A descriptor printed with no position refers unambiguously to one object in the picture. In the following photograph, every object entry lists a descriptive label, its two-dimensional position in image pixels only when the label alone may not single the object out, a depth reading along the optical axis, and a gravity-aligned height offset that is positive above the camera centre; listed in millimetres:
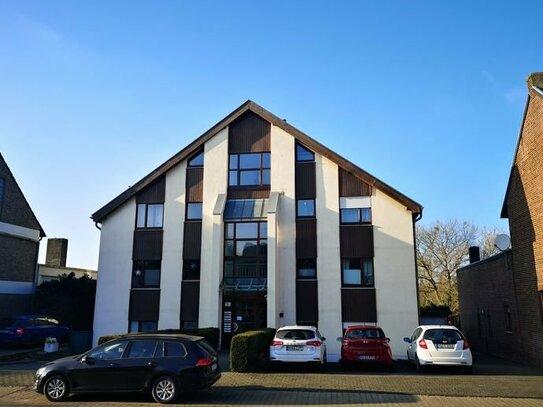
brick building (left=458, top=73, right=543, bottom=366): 17312 +2126
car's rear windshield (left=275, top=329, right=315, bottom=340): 15531 -493
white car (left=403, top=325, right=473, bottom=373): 14953 -870
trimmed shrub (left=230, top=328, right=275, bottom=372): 14703 -1010
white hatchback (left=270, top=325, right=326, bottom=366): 15188 -888
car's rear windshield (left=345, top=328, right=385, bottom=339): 16406 -505
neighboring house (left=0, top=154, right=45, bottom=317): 26453 +3657
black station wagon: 10852 -1147
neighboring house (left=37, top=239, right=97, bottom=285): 38781 +4612
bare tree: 43188 +5134
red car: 16000 -955
